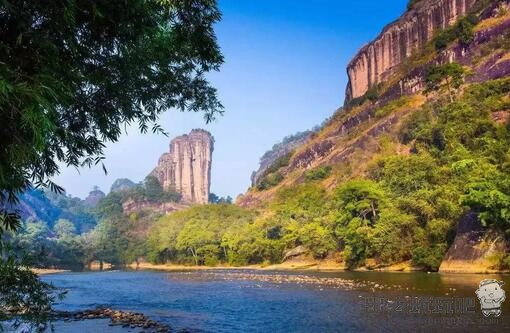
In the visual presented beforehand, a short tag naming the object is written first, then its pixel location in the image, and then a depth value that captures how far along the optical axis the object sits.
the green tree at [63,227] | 187.62
